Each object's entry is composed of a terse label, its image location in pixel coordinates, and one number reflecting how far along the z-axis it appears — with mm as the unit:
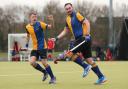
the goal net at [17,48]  37266
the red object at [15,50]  37159
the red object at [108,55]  36125
